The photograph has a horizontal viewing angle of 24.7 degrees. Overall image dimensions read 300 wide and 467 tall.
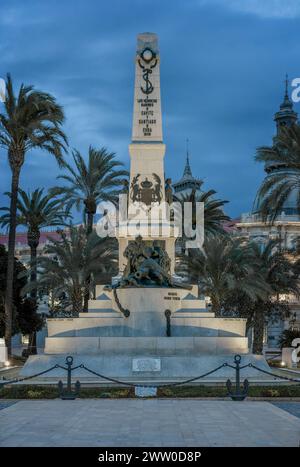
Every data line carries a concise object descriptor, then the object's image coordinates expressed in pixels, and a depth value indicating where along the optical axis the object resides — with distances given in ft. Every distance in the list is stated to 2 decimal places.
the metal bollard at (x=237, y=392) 52.70
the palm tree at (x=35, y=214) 141.38
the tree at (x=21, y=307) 134.51
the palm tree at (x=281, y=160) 105.70
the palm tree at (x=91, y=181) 140.87
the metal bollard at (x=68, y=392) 52.80
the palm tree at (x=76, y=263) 124.77
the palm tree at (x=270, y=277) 134.72
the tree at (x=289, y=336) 135.44
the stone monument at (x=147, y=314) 71.15
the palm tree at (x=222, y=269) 120.57
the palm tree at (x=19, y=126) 108.47
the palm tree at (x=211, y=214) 151.74
